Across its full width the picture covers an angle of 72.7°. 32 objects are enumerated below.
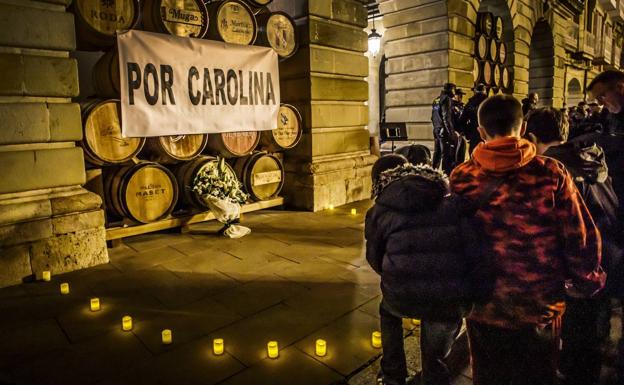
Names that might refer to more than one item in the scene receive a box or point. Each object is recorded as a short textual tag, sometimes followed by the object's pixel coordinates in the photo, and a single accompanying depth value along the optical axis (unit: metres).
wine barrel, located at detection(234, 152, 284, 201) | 6.55
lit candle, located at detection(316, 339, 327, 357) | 2.79
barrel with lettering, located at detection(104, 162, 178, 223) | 5.16
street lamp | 13.79
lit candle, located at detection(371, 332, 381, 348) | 2.90
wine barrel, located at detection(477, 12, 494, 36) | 11.72
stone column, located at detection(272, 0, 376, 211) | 6.99
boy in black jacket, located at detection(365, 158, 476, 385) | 1.88
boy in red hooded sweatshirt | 1.77
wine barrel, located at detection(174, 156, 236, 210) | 5.85
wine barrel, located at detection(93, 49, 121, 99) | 4.93
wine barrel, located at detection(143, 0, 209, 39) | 5.28
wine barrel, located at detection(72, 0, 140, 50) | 4.65
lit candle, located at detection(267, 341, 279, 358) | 2.76
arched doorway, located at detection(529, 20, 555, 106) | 16.56
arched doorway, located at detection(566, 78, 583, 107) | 22.16
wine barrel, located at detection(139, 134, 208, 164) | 5.54
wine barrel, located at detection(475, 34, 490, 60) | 11.57
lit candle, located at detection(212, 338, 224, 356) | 2.82
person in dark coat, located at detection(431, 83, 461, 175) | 8.48
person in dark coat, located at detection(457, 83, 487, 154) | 8.68
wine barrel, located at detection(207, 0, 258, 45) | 5.95
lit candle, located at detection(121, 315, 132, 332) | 3.17
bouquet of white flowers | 5.70
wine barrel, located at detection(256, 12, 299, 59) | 6.55
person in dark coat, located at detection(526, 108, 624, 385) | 2.24
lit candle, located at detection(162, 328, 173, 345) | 2.98
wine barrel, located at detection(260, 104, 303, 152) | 6.82
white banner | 5.04
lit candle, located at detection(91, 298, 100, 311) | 3.53
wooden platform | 5.19
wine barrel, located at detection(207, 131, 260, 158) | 6.21
